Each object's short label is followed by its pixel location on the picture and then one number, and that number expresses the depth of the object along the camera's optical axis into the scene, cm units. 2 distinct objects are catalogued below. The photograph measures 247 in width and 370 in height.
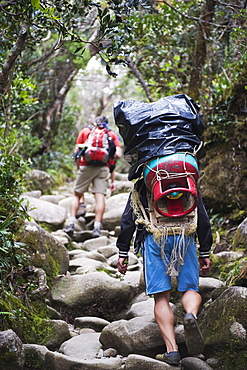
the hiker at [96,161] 768
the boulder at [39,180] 1078
